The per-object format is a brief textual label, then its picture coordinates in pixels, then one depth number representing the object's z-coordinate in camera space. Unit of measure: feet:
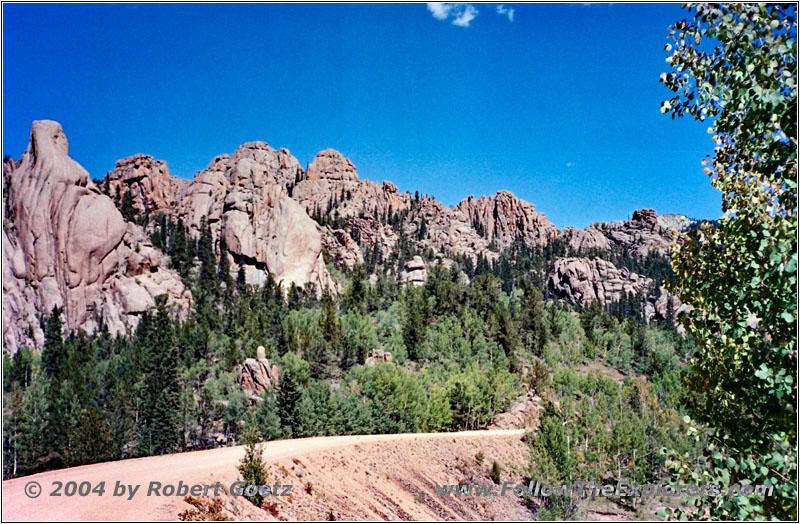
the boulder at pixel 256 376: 168.04
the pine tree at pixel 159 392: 136.67
